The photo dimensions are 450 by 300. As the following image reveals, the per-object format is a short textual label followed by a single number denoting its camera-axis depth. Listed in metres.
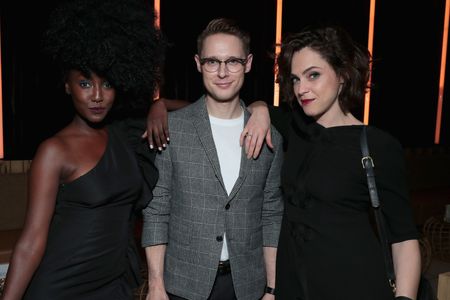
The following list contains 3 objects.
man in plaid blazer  1.70
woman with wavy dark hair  1.48
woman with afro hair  1.41
